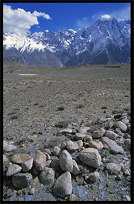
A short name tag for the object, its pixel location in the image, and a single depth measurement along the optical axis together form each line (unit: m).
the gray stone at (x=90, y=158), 3.36
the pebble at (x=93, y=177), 3.11
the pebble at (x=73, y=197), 2.77
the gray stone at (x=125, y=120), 5.57
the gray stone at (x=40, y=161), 3.20
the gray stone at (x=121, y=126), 5.06
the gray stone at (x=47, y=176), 3.03
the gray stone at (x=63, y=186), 2.83
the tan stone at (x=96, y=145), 4.00
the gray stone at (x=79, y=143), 4.00
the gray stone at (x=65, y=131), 5.00
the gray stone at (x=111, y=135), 4.55
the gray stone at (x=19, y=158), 3.27
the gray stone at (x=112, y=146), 3.99
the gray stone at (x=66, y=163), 3.20
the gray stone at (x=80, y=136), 4.42
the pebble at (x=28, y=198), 2.77
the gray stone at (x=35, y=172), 3.18
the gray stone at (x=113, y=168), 3.33
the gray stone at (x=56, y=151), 3.80
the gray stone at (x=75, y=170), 3.21
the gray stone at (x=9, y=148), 3.92
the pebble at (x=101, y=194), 2.83
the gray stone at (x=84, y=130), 4.99
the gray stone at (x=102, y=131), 4.69
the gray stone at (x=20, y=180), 2.93
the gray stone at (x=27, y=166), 3.10
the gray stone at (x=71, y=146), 3.87
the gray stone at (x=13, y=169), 3.01
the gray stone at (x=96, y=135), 4.59
